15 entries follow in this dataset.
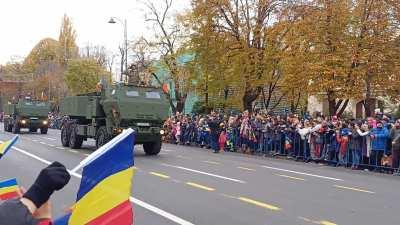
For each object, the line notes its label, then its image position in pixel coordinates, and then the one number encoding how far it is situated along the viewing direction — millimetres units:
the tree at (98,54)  84600
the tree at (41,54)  103625
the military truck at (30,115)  41656
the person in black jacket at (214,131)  26881
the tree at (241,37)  33562
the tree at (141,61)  50812
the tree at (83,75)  70375
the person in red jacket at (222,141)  27891
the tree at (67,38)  99062
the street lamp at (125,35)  45188
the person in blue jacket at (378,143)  18641
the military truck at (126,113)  22109
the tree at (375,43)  25188
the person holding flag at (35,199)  2377
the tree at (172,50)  46781
